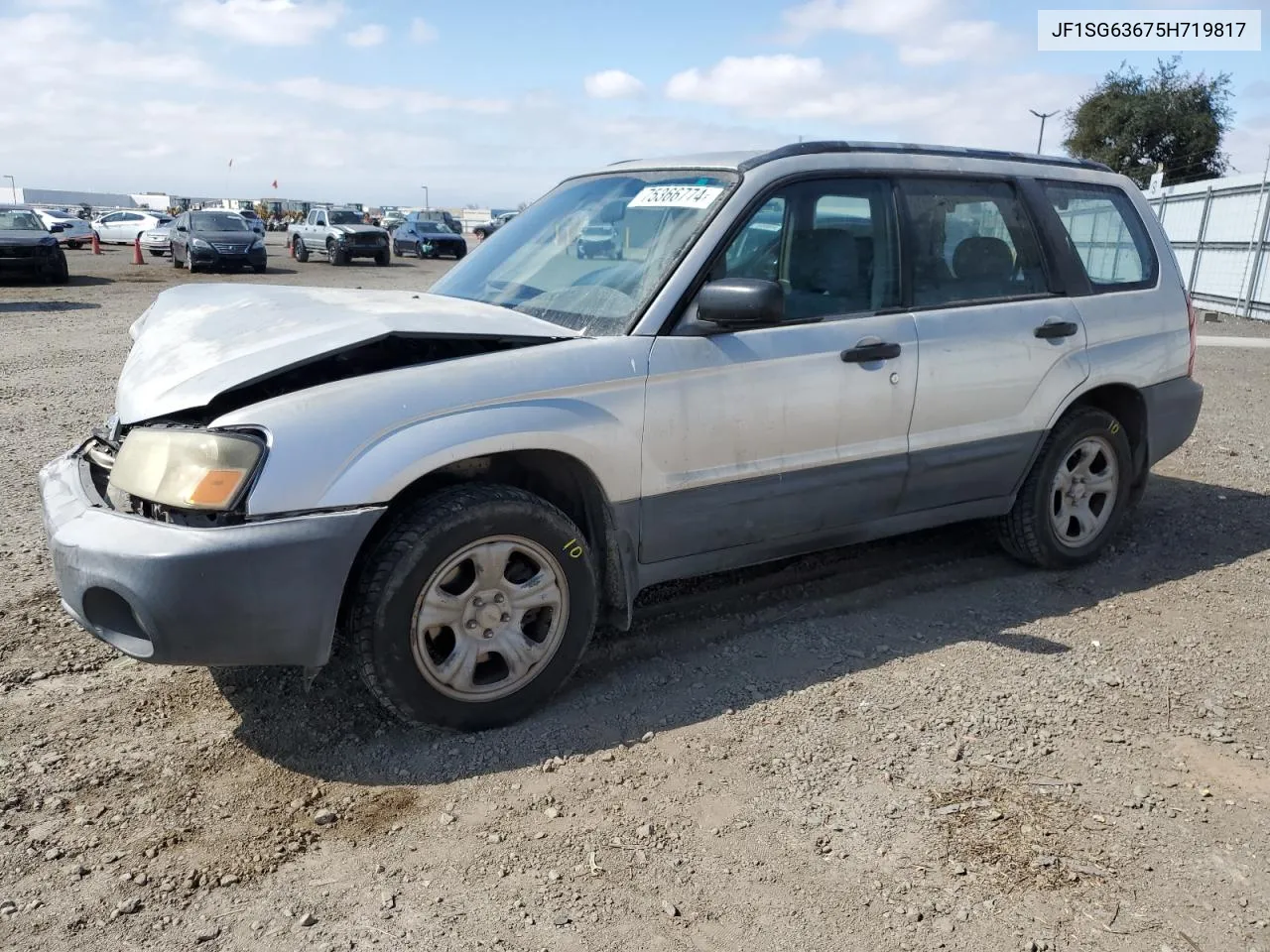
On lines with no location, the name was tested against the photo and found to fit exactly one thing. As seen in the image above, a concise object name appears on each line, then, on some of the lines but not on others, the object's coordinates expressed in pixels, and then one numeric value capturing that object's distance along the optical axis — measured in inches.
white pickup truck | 1133.7
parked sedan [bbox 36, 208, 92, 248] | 1414.9
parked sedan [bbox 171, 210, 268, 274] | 947.3
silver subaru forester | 110.0
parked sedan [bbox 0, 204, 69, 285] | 720.3
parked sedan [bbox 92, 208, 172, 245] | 1577.3
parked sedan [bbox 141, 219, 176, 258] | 1305.4
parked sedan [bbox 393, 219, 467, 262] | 1363.2
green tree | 1796.3
